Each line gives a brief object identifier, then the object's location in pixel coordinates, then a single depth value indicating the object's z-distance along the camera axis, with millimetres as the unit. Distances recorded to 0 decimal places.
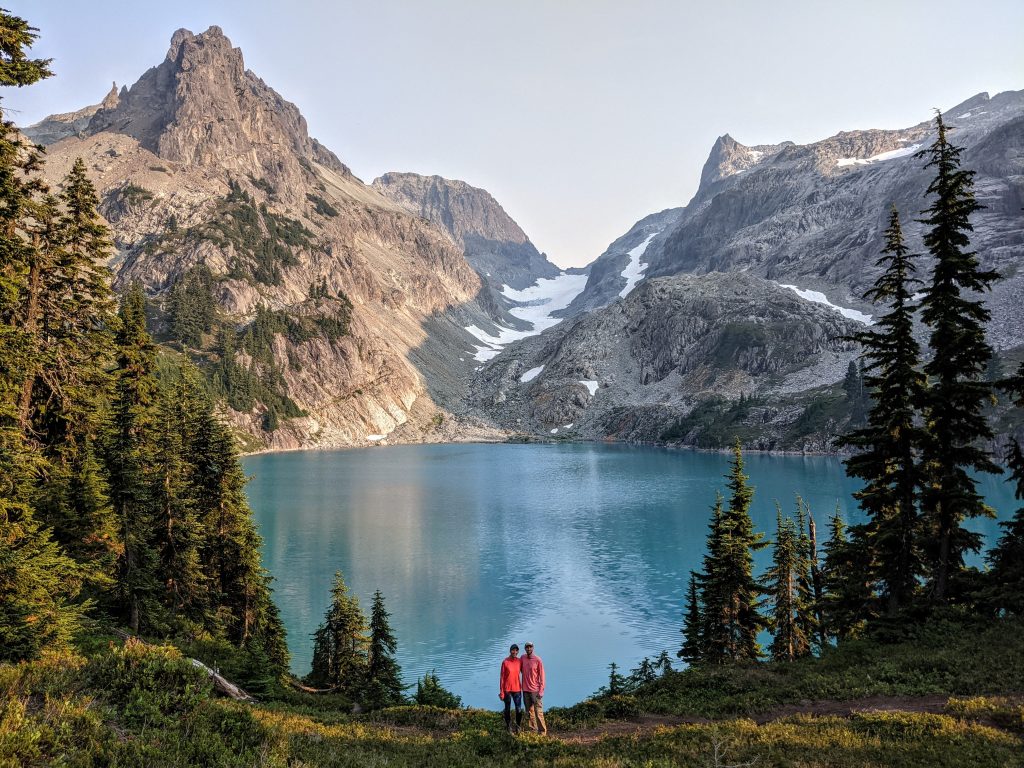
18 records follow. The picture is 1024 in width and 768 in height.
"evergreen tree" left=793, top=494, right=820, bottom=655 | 31750
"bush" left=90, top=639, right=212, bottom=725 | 10375
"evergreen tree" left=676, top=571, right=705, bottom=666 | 30500
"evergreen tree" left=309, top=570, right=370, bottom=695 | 28922
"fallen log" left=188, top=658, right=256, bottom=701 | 16266
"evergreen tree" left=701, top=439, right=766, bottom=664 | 29156
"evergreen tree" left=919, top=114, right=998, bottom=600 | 19891
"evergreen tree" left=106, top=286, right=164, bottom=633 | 23672
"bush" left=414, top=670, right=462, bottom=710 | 26172
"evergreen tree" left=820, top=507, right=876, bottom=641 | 23922
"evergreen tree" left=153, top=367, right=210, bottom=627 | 27031
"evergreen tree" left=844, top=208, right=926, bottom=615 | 21031
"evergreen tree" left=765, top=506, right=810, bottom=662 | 31781
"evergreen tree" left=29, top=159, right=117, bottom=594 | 19703
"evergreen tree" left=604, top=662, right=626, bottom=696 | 21862
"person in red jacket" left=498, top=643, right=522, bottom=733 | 14731
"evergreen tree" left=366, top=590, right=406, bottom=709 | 26356
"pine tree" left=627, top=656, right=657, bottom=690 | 26639
